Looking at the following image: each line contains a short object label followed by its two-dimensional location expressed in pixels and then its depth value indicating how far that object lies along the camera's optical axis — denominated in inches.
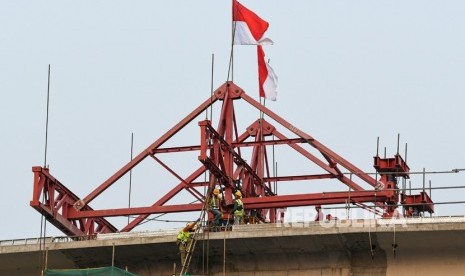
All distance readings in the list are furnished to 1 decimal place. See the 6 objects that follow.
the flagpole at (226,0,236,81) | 2010.1
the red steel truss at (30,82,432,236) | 1866.4
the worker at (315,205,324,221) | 1843.3
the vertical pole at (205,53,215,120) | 1927.2
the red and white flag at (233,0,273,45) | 2106.3
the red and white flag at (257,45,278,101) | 2213.3
